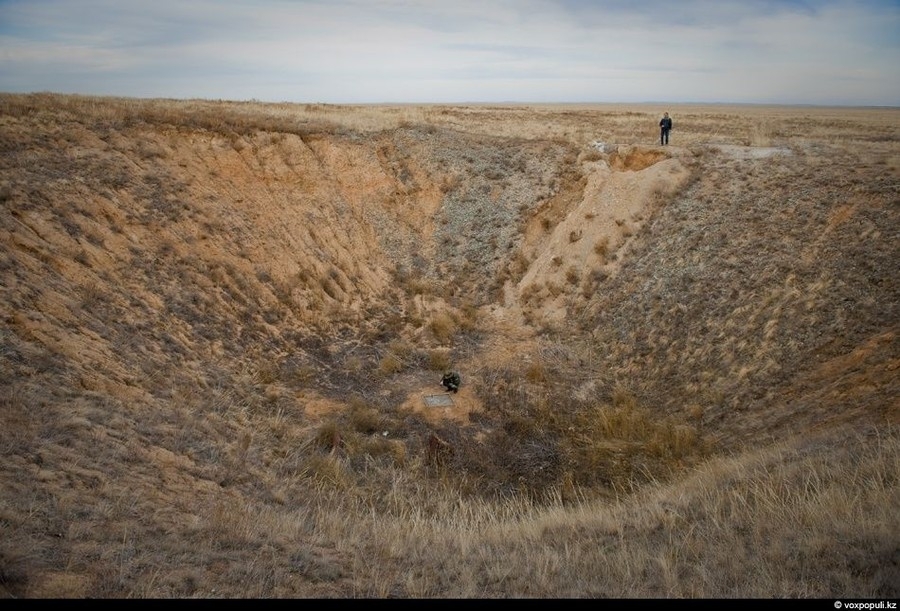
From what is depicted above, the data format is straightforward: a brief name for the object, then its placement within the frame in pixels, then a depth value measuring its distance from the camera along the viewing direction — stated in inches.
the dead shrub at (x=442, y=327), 579.5
